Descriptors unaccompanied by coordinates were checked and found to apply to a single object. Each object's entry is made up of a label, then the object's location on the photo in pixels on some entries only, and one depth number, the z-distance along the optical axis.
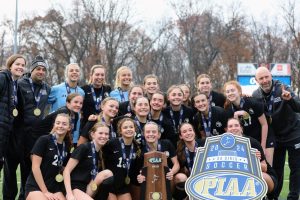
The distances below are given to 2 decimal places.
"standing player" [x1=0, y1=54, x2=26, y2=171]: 6.25
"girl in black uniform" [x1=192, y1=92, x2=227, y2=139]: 6.86
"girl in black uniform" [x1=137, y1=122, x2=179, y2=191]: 6.27
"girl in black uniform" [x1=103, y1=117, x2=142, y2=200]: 6.23
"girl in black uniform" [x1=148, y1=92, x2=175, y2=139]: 6.77
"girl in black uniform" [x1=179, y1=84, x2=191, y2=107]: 7.43
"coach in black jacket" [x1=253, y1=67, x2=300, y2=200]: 7.16
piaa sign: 4.91
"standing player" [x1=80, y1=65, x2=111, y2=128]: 7.28
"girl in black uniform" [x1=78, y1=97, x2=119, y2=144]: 6.45
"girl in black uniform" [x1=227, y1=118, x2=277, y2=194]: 6.20
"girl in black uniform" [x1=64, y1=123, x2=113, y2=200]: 5.88
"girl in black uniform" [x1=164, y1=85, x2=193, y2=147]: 6.91
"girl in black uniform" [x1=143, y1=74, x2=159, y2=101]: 7.17
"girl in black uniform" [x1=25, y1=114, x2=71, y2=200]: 5.86
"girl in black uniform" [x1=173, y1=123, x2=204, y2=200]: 6.38
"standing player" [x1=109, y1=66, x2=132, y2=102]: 7.44
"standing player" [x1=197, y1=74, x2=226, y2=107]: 7.25
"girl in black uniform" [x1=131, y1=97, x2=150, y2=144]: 6.53
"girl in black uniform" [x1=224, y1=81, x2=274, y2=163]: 6.85
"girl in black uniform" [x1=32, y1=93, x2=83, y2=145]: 6.53
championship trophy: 5.95
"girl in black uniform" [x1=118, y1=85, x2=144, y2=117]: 6.95
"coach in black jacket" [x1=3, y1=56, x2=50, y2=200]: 6.71
